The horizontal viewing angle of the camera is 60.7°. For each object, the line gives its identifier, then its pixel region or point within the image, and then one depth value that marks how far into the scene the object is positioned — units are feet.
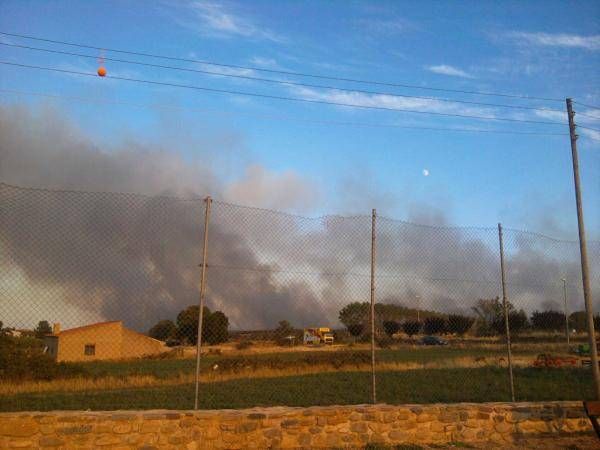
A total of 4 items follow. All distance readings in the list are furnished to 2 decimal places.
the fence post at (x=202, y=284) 21.18
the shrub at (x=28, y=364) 28.40
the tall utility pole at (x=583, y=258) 25.79
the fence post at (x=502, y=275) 28.03
